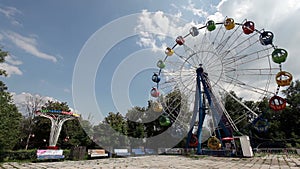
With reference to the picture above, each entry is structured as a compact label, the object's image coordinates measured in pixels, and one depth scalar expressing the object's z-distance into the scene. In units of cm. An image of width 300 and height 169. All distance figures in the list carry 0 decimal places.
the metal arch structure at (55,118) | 1978
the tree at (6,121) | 1714
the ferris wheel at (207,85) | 1535
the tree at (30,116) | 3381
